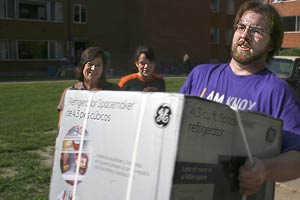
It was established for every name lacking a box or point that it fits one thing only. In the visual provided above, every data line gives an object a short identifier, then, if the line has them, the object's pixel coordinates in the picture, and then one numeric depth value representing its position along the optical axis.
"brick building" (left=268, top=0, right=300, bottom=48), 45.75
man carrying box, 2.07
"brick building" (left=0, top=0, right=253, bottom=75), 34.75
